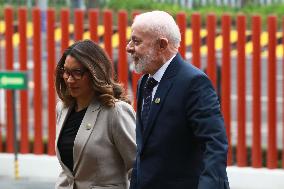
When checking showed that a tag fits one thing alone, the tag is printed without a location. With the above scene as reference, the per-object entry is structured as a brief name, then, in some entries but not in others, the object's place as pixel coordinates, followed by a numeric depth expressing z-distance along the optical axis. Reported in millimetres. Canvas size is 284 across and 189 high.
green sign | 16174
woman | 7944
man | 6782
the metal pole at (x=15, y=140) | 16265
